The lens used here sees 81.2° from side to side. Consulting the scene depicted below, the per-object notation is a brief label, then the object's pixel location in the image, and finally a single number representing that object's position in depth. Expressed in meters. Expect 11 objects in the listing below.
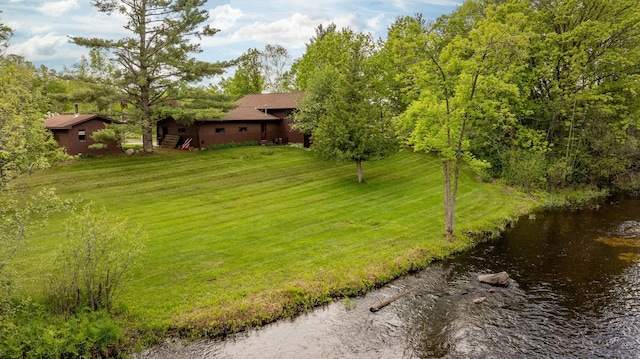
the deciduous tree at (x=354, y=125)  25.34
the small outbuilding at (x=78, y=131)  28.72
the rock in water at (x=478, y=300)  12.77
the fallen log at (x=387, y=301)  12.30
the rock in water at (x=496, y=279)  13.99
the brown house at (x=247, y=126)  34.78
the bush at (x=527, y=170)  27.88
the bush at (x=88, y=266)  10.38
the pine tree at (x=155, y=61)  28.84
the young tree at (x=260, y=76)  57.28
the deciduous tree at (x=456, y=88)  15.69
